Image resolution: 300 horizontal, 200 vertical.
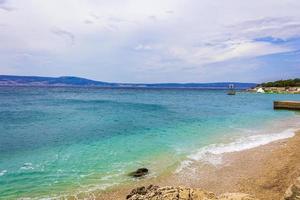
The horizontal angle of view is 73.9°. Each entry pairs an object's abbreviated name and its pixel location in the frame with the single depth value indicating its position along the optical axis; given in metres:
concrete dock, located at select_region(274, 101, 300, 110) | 30.92
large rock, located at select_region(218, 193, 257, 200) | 3.64
